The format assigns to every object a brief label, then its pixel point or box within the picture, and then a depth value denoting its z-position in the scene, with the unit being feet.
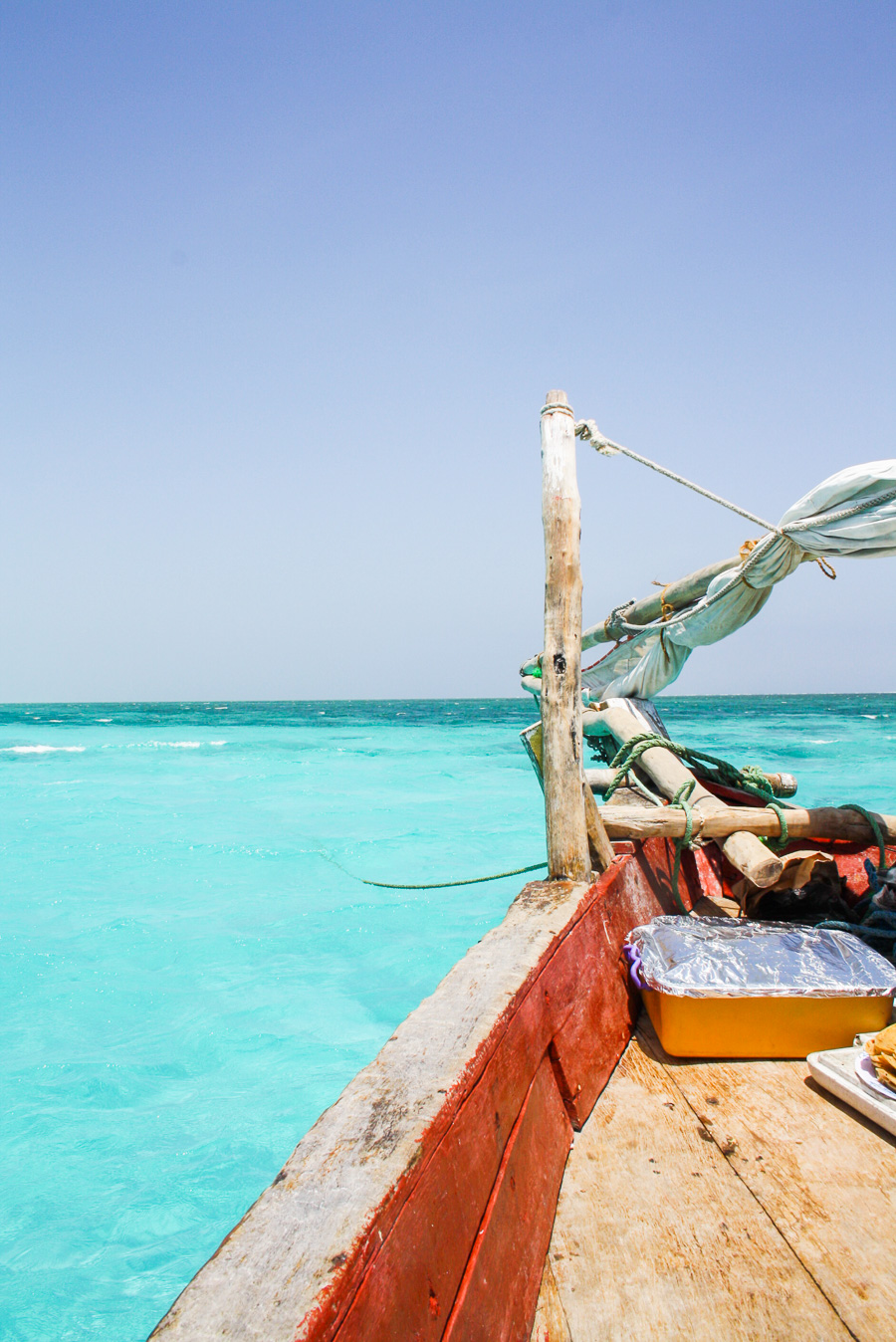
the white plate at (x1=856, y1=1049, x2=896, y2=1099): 7.17
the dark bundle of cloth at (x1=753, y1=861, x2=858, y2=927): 11.44
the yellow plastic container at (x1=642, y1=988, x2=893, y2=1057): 8.43
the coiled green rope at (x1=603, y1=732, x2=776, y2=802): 13.88
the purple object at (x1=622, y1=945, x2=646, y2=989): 9.04
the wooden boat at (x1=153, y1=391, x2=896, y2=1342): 3.58
